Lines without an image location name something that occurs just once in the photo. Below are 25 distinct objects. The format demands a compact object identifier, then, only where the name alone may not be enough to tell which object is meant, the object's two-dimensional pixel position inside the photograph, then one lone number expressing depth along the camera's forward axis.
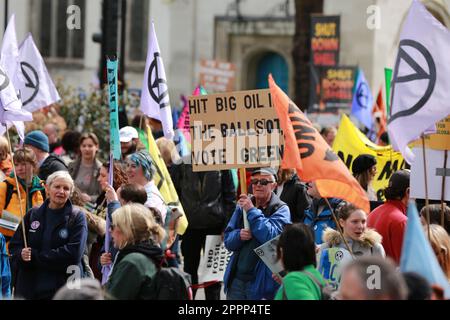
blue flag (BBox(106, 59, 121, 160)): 17.03
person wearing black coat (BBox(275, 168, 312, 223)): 18.70
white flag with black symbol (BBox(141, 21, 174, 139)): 20.02
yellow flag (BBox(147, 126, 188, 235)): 17.78
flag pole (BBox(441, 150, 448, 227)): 14.56
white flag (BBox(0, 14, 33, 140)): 17.81
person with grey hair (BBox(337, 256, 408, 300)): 9.21
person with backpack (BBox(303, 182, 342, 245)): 16.63
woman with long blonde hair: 11.71
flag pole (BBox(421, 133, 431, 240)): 13.24
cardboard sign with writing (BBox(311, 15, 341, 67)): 44.53
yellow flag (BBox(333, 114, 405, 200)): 22.31
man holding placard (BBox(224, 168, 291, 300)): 15.02
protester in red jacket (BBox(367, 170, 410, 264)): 15.16
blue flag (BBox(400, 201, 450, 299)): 9.40
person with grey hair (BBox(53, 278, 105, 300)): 9.93
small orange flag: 31.61
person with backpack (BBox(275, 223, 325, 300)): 10.80
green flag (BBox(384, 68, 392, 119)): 28.97
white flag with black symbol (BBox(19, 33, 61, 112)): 23.66
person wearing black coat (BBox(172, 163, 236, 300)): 20.56
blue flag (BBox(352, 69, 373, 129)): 36.00
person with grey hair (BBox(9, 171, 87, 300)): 15.26
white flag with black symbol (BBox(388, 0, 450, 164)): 13.88
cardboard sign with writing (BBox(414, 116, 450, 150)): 16.00
